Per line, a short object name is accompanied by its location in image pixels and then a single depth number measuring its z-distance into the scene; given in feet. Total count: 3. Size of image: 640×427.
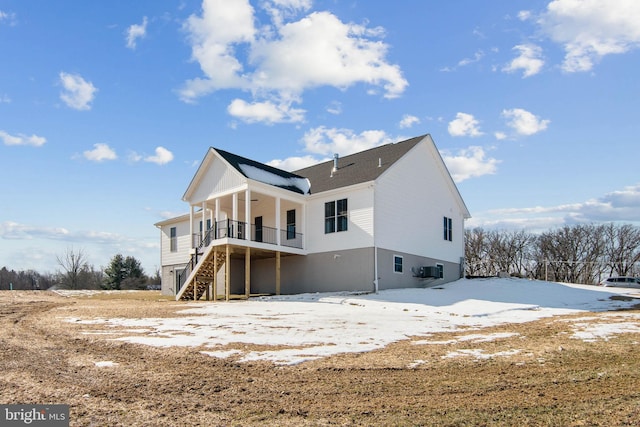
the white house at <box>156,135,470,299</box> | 72.18
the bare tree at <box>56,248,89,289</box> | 188.85
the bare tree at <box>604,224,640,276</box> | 170.40
